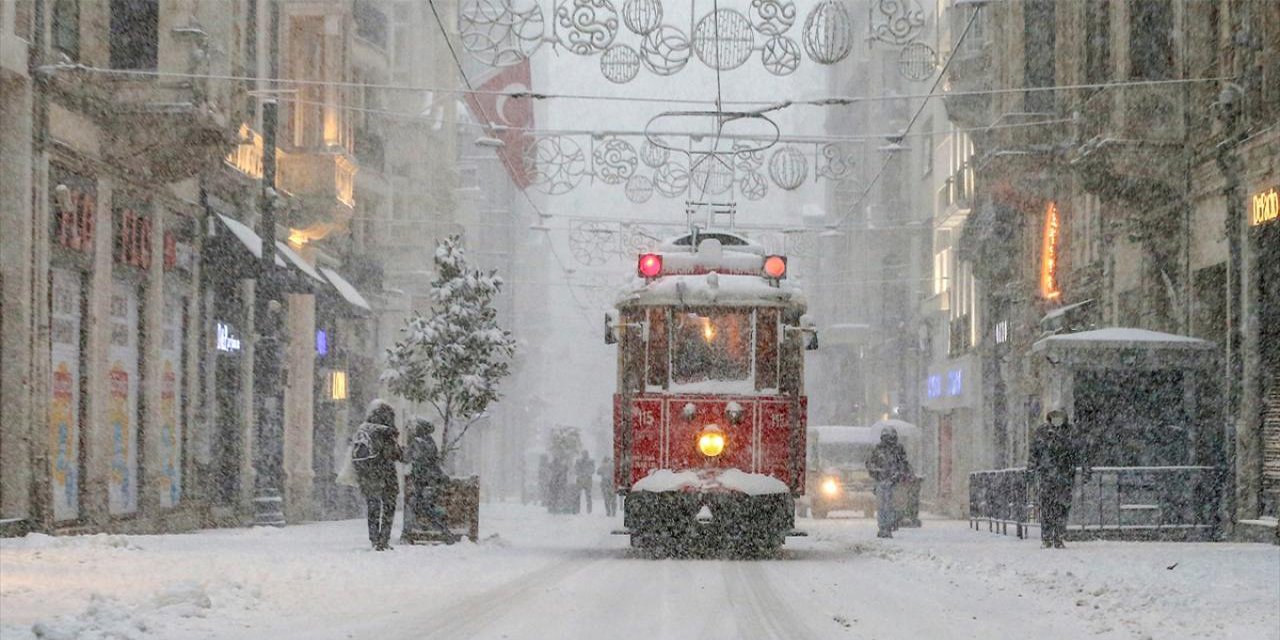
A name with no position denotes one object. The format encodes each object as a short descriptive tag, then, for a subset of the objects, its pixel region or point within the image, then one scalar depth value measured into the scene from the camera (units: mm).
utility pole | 31172
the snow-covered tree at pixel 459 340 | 32938
